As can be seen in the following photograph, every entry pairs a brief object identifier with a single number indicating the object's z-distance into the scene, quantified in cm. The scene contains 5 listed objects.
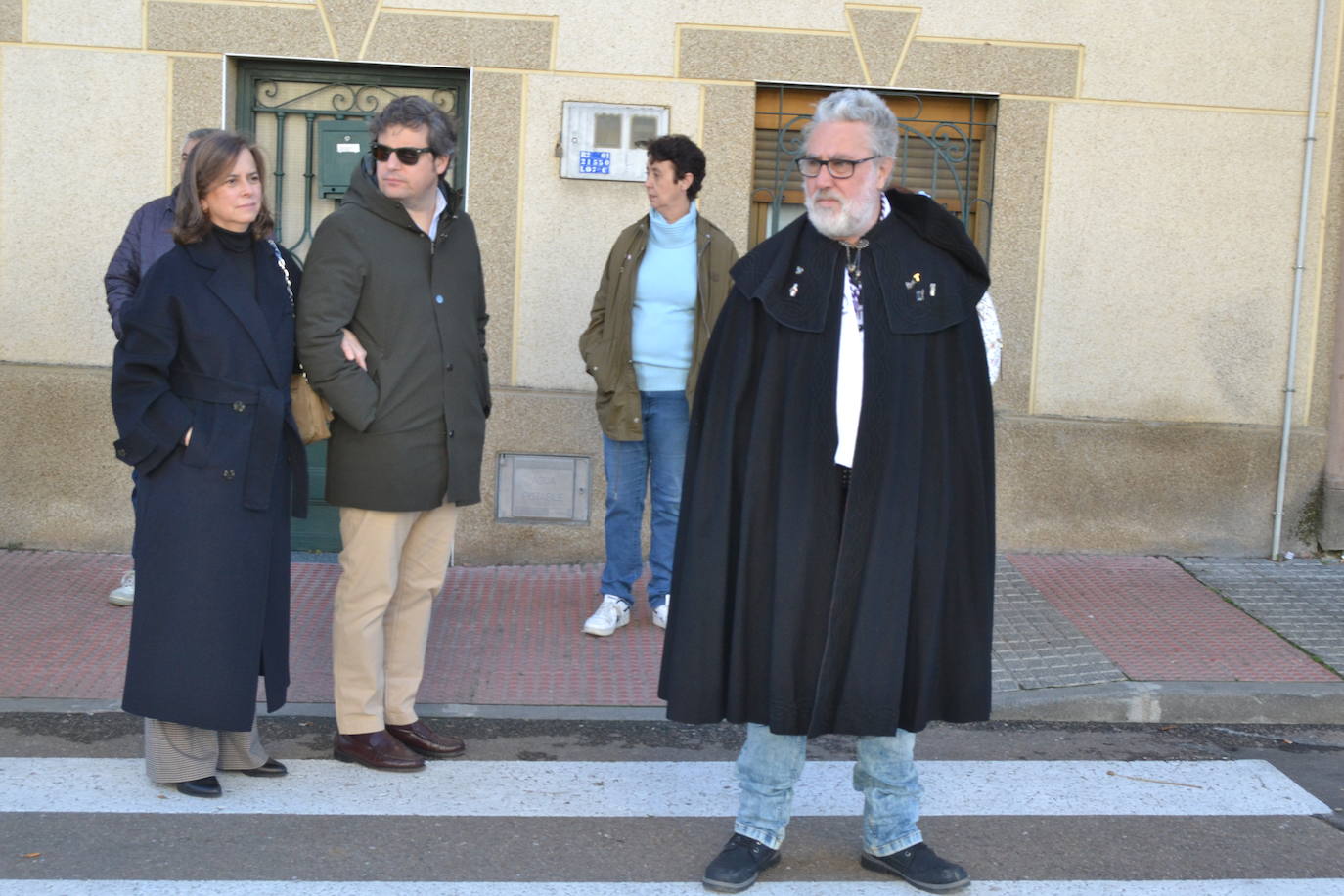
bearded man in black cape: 381
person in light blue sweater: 639
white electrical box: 774
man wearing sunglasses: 470
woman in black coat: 440
